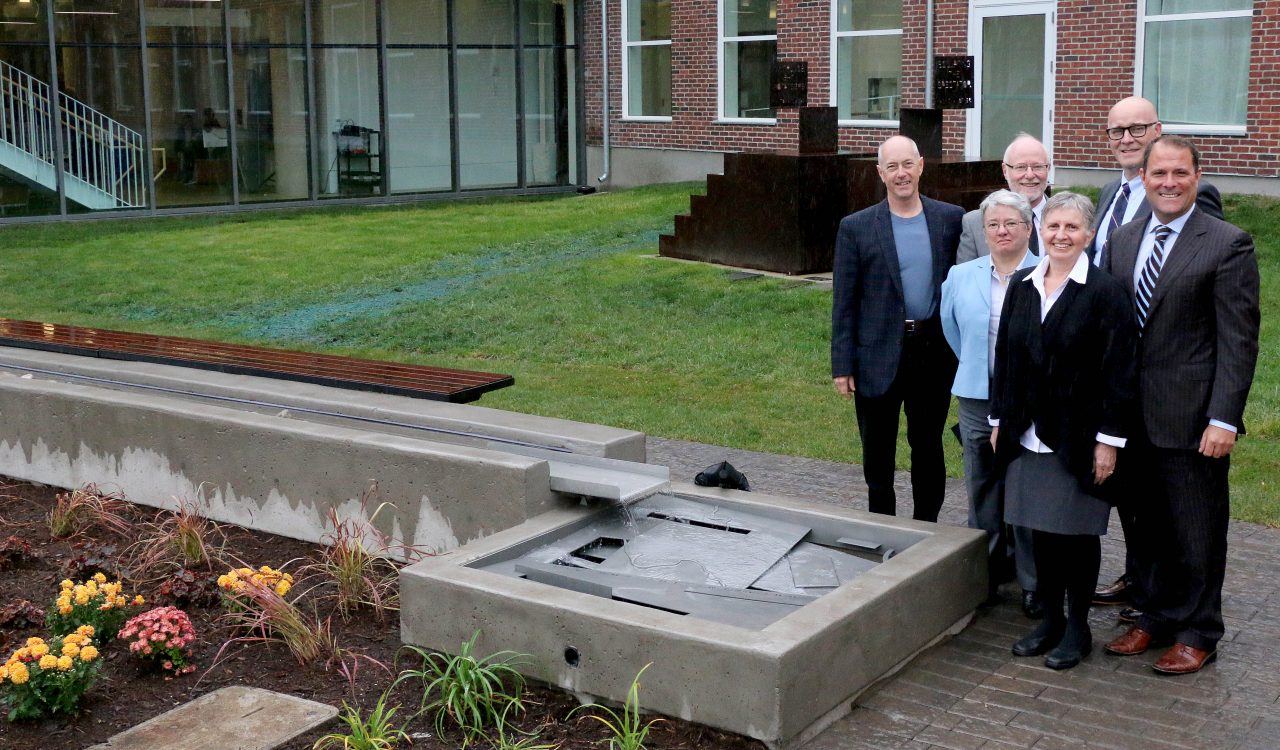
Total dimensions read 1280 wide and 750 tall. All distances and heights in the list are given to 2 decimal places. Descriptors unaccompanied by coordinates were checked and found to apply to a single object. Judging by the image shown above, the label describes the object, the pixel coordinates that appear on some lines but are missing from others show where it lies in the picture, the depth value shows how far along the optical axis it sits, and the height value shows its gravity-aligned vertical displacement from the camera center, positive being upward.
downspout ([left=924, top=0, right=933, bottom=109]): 19.42 +1.46
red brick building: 16.02 +1.13
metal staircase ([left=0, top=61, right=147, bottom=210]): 21.22 +0.24
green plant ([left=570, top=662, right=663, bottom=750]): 4.35 -1.80
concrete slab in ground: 4.45 -1.81
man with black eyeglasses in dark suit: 5.51 -0.15
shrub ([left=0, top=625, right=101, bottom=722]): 4.59 -1.68
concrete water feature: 4.55 -1.50
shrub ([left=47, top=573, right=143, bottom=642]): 5.08 -1.61
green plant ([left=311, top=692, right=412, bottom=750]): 4.38 -1.79
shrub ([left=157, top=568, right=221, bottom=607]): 5.65 -1.71
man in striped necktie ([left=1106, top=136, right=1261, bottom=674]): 4.86 -0.76
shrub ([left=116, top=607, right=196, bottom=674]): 4.97 -1.68
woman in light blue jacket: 5.45 -0.69
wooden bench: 7.27 -1.13
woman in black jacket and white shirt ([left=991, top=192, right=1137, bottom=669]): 4.93 -0.89
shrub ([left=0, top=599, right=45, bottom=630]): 5.40 -1.73
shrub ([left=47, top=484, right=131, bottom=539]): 6.65 -1.67
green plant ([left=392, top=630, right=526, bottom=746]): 4.61 -1.77
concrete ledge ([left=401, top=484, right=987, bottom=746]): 4.39 -1.58
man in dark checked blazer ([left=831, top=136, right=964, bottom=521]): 5.99 -0.62
